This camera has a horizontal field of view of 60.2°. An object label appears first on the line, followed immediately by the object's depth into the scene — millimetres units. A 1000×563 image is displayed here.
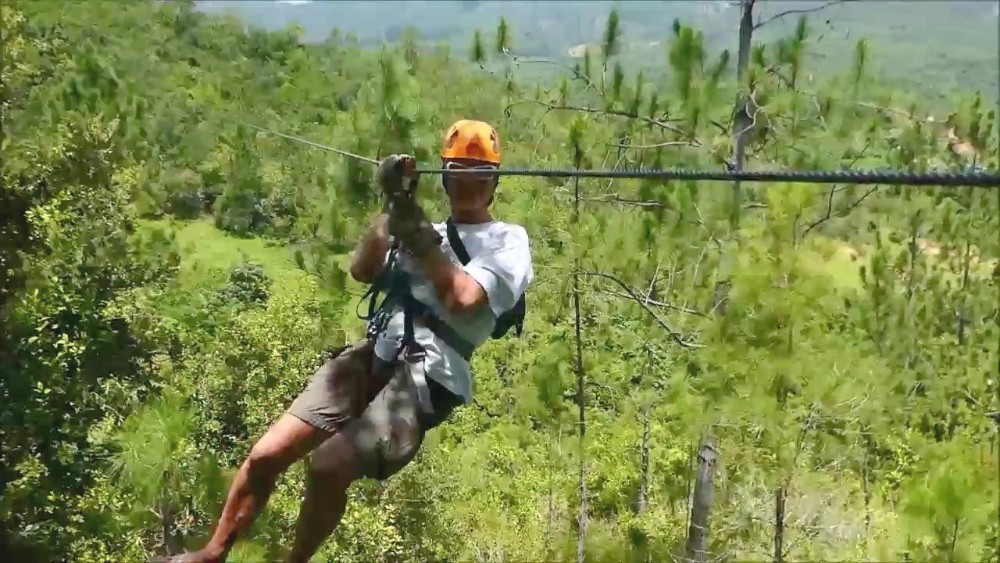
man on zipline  1770
